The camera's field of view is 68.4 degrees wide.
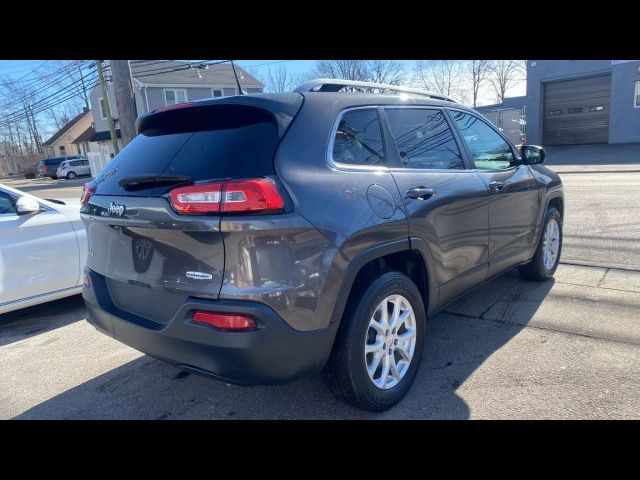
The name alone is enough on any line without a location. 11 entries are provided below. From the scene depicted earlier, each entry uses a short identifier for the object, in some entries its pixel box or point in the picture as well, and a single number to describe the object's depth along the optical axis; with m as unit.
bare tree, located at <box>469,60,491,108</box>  55.88
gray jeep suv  2.24
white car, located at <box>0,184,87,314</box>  4.38
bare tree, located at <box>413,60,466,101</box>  46.28
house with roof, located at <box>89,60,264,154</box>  35.03
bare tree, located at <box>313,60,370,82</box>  38.56
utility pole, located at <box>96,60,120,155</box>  17.40
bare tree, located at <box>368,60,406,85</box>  39.72
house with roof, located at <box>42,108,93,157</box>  58.03
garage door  25.00
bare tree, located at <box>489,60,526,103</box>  57.72
